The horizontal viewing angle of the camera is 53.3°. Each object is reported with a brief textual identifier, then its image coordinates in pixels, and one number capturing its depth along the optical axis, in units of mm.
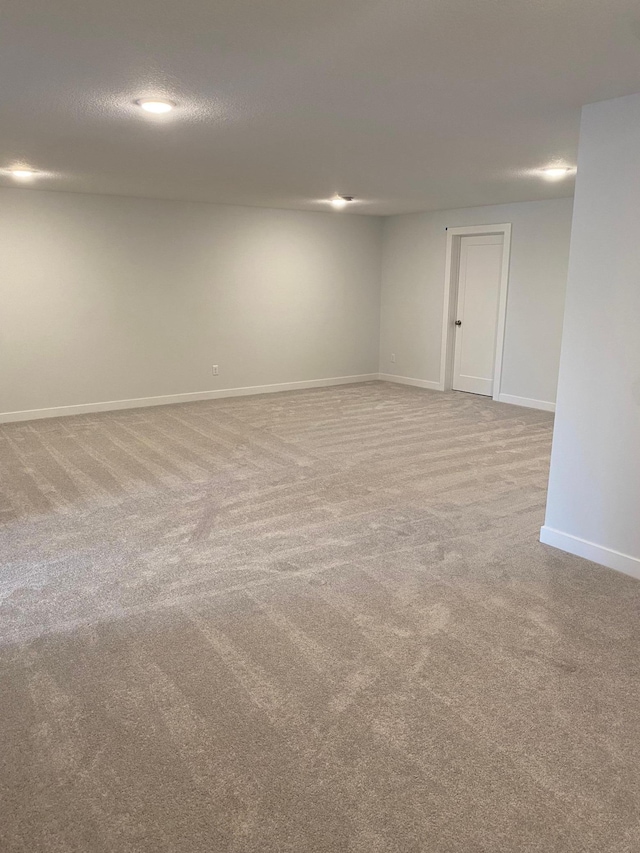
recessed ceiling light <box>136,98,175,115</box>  3123
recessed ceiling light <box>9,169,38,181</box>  5203
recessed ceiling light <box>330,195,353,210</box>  6768
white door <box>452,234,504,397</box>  7762
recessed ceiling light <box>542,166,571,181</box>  4961
